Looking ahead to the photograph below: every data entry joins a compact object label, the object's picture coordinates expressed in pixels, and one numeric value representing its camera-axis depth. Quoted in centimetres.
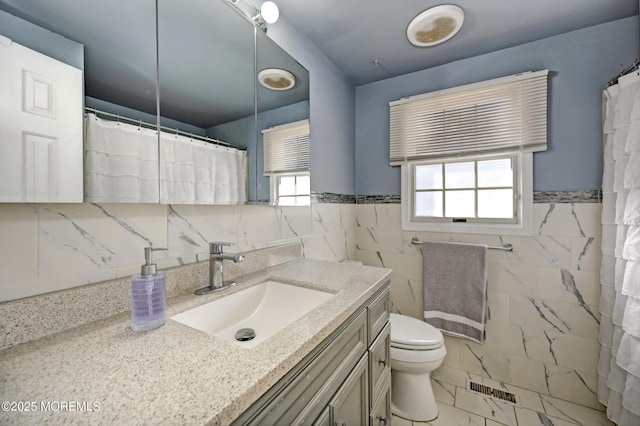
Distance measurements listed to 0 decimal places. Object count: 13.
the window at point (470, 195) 173
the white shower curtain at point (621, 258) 121
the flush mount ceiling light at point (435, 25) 139
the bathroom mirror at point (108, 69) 64
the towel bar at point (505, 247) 173
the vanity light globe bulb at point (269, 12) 120
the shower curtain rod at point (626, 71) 126
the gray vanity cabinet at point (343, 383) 56
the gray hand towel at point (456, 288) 177
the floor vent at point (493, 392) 164
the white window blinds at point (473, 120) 166
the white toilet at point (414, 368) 147
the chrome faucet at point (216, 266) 98
